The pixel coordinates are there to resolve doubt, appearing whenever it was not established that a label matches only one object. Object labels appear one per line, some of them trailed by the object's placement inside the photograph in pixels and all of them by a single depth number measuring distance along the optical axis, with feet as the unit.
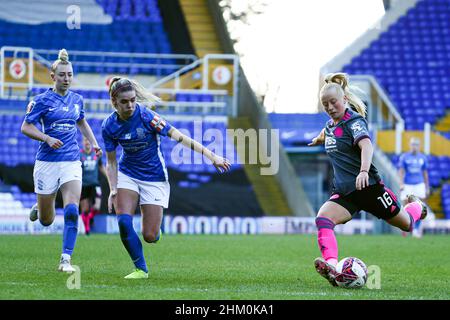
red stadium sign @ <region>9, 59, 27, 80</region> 178.70
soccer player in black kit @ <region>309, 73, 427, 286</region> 63.82
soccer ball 61.62
